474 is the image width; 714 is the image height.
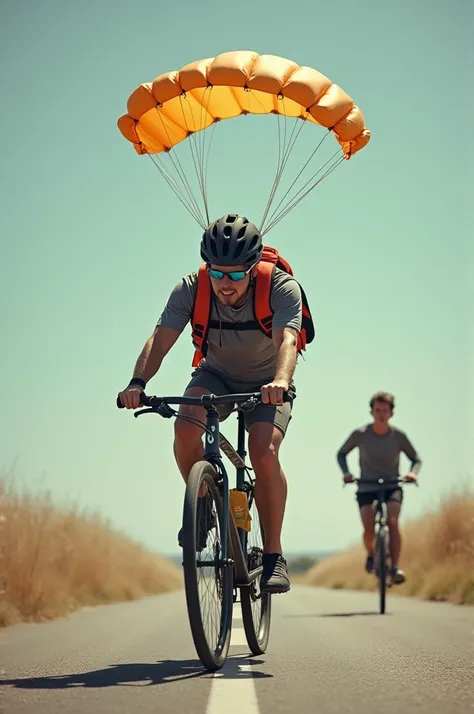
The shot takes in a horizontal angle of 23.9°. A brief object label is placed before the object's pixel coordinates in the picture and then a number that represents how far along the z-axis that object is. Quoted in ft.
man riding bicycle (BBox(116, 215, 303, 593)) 20.85
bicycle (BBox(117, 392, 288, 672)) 17.85
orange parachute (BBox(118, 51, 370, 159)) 32.09
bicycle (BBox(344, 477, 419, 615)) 40.57
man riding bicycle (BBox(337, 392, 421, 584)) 42.14
